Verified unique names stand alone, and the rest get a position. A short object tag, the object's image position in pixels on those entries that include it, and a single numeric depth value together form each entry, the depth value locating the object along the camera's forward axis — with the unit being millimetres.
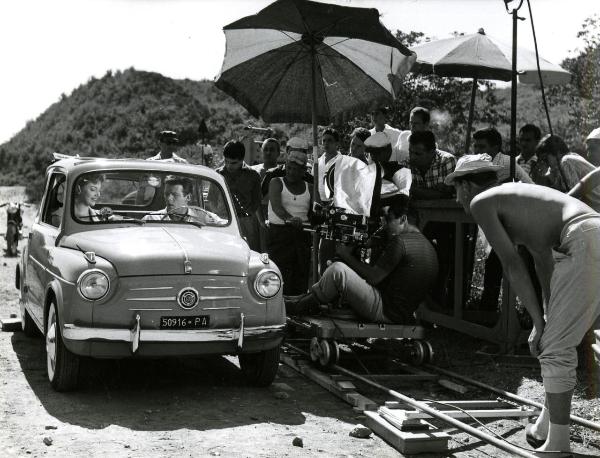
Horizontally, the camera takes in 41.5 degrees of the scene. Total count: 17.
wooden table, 7598
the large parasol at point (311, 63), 7635
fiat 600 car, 5758
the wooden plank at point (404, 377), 6625
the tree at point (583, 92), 20323
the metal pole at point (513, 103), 7175
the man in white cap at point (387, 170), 7633
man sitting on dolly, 6883
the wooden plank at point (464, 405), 5458
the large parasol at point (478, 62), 10008
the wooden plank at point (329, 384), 5828
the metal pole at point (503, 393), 4891
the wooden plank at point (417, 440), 4812
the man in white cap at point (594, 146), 7073
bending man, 4363
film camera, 7117
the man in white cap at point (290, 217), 8398
